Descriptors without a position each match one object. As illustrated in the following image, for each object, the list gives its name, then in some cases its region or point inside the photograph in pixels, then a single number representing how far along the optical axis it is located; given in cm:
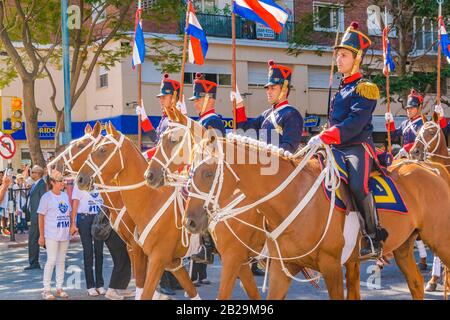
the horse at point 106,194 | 934
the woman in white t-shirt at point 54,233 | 1076
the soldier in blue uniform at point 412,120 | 1291
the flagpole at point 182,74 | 1011
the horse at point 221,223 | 776
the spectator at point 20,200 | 2120
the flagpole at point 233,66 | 1002
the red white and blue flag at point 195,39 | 1121
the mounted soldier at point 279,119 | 838
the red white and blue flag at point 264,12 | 987
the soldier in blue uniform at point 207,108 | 893
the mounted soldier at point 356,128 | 713
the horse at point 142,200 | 851
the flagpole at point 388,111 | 1233
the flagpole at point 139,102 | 1178
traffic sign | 1788
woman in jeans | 1120
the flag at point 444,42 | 1516
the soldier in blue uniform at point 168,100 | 1079
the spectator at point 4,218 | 2112
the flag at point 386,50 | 1524
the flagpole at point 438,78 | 1395
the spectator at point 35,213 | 1464
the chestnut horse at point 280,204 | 639
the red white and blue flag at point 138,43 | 1270
